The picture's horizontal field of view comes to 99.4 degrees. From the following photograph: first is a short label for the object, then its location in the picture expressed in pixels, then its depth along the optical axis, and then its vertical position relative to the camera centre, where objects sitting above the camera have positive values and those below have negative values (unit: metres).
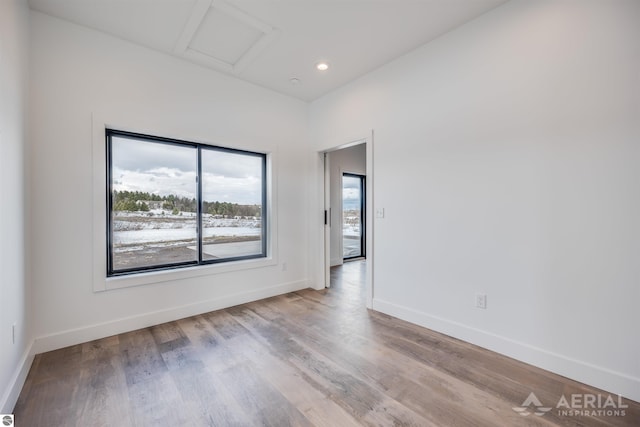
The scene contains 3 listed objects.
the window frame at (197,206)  2.78 +0.05
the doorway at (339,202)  3.36 +0.15
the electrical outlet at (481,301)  2.43 -0.81
